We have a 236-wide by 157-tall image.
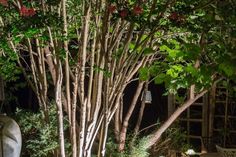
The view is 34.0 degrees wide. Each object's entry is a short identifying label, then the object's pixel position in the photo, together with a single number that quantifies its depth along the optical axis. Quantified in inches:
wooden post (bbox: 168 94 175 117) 320.8
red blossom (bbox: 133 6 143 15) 134.3
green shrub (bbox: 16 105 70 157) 221.6
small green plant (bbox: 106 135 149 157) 229.6
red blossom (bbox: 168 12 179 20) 139.2
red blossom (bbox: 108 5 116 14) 139.6
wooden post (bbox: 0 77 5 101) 209.6
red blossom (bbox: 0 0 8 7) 131.8
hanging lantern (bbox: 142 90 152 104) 266.4
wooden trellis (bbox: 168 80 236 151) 318.7
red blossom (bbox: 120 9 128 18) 132.9
